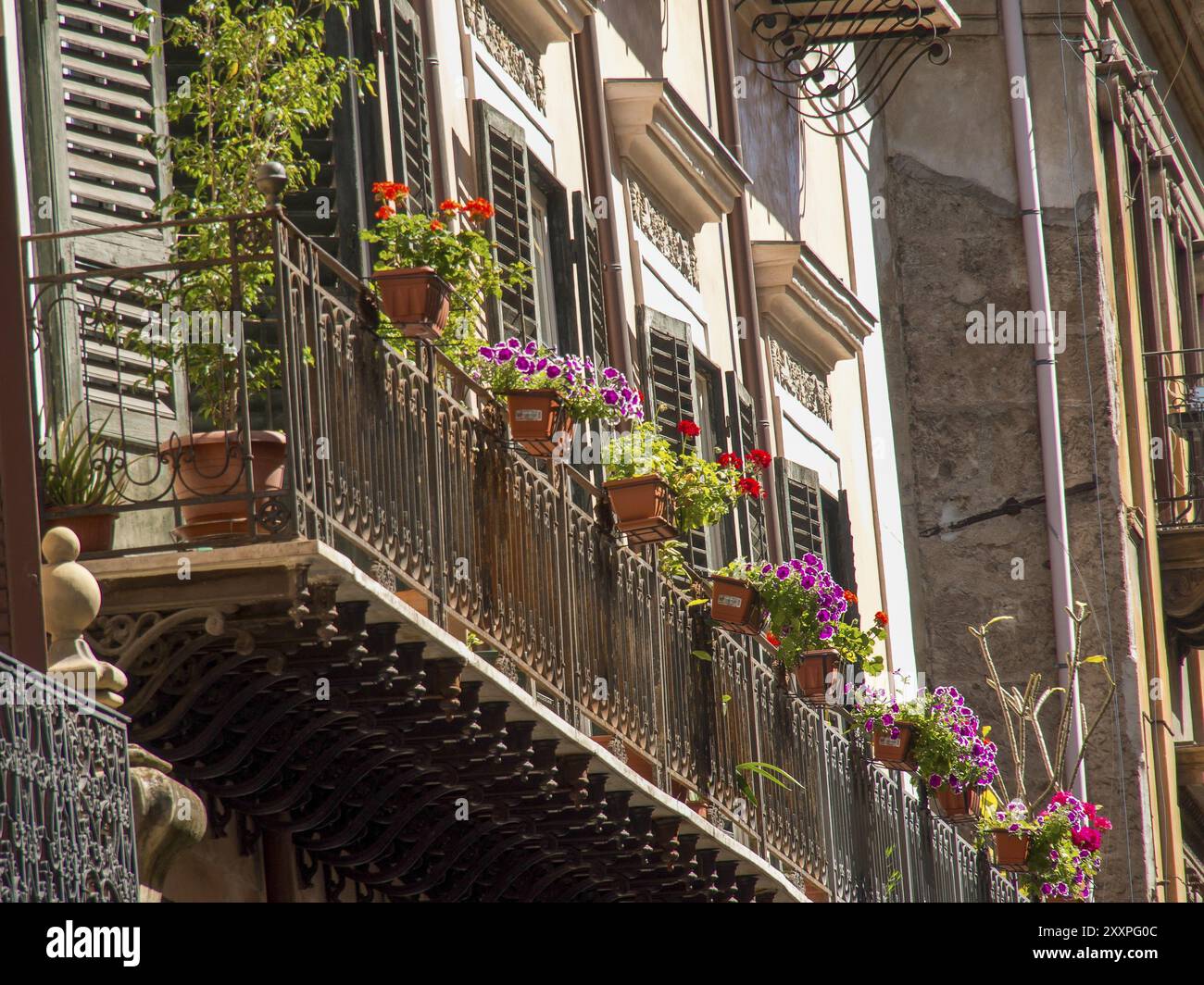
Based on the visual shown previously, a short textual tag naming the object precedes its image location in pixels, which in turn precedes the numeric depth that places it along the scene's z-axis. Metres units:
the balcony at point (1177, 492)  23.86
